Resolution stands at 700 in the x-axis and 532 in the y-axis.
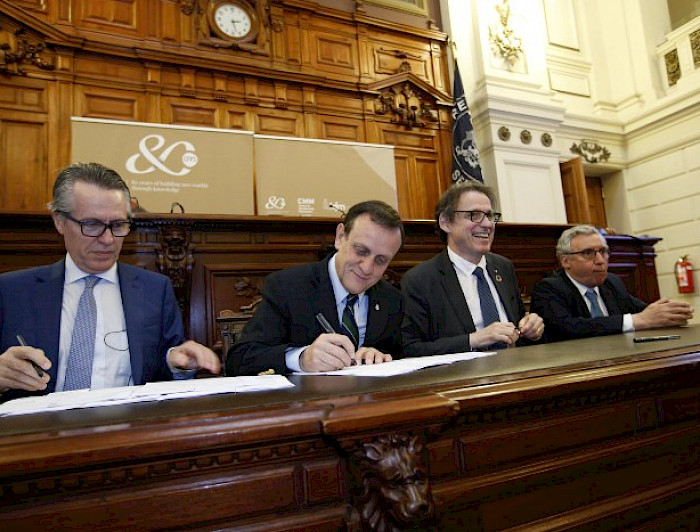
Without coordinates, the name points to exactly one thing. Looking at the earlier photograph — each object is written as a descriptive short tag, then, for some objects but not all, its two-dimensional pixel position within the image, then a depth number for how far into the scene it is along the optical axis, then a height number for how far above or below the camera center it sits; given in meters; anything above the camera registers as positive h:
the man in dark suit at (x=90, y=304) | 1.48 +0.11
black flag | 5.66 +1.91
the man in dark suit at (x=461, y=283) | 2.06 +0.12
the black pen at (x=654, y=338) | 1.45 -0.12
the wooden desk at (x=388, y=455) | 0.58 -0.19
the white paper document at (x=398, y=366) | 1.06 -0.12
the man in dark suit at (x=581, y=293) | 2.33 +0.05
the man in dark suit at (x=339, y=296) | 1.67 +0.09
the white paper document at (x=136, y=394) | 0.80 -0.11
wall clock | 5.20 +3.21
